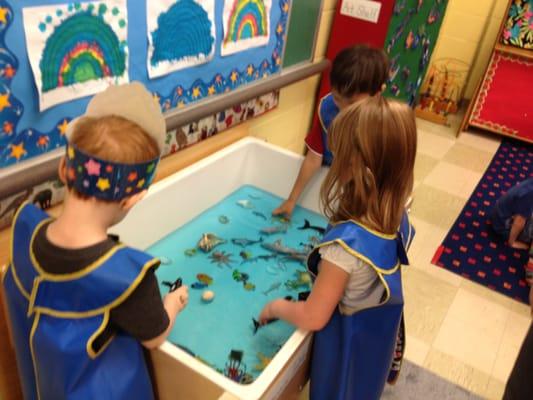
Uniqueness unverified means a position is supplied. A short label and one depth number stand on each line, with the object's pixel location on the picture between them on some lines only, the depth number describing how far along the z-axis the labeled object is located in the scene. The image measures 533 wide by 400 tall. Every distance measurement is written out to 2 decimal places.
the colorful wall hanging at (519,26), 3.48
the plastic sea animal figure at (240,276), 1.31
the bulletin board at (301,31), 1.79
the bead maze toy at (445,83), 4.27
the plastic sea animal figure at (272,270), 1.36
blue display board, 0.86
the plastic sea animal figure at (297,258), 1.42
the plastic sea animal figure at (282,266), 1.38
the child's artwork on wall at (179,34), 1.15
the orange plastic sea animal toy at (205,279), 1.28
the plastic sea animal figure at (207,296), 1.22
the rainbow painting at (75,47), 0.90
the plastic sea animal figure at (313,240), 1.50
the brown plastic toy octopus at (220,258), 1.36
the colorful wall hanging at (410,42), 2.36
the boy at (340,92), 1.45
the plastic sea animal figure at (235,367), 1.03
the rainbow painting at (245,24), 1.41
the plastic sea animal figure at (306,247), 1.46
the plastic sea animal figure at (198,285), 1.26
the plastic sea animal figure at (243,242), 1.44
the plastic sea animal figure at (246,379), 1.01
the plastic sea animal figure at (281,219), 1.59
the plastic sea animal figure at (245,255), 1.39
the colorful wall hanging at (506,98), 3.70
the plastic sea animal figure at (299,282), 1.32
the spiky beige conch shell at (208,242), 1.39
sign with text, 1.99
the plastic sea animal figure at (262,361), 1.07
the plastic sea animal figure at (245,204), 1.65
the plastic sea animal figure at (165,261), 1.32
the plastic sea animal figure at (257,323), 1.16
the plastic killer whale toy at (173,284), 1.16
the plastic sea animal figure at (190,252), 1.37
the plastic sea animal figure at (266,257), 1.40
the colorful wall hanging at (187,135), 0.98
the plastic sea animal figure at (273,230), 1.51
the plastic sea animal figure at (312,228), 1.58
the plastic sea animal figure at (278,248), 1.42
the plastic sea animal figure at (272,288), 1.28
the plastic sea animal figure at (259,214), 1.60
